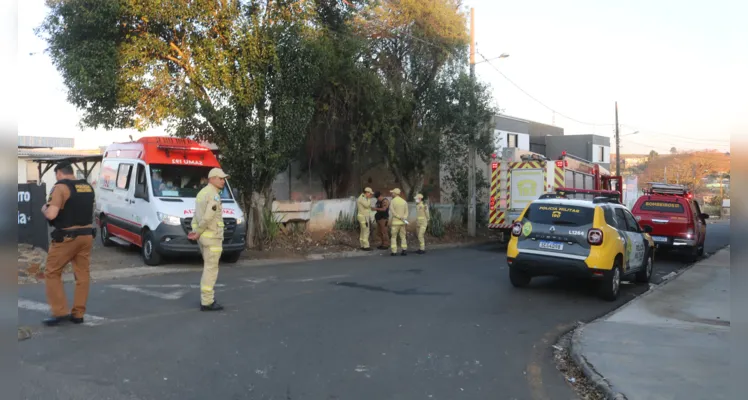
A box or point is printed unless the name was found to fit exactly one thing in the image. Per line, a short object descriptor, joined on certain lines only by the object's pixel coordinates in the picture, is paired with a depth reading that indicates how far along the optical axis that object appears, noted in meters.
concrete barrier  17.08
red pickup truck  16.06
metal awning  23.87
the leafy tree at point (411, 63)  19.64
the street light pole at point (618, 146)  44.42
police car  9.32
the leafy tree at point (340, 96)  17.27
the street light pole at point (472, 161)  21.58
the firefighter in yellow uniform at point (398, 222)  16.03
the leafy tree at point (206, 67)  13.74
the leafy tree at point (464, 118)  20.86
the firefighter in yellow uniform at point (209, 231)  7.91
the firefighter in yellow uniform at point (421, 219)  16.83
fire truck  17.77
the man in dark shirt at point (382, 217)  17.70
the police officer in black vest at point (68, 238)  6.85
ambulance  11.95
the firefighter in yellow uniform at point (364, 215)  17.05
